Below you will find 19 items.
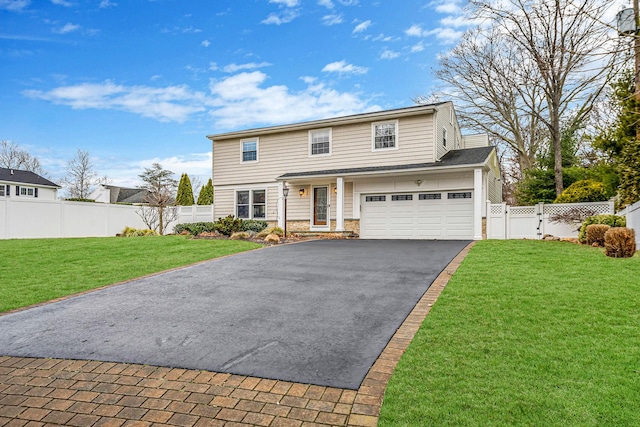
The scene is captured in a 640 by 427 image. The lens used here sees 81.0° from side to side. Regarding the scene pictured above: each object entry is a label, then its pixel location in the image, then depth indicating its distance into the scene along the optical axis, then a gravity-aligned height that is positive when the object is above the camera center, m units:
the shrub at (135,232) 17.66 -0.82
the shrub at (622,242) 7.75 -0.54
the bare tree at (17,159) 38.75 +5.88
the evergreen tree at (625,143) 10.04 +2.28
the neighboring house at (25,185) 33.66 +2.79
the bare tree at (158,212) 18.64 +0.14
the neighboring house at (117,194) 44.34 +2.55
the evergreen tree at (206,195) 27.25 +1.48
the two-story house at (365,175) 14.54 +1.68
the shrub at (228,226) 15.71 -0.46
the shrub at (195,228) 17.30 -0.60
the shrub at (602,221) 10.11 -0.15
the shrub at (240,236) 14.43 -0.81
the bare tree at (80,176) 40.25 +4.22
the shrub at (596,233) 9.76 -0.45
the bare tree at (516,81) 16.36 +7.44
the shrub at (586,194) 12.84 +0.79
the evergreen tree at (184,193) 27.39 +1.62
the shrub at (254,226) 16.94 -0.50
